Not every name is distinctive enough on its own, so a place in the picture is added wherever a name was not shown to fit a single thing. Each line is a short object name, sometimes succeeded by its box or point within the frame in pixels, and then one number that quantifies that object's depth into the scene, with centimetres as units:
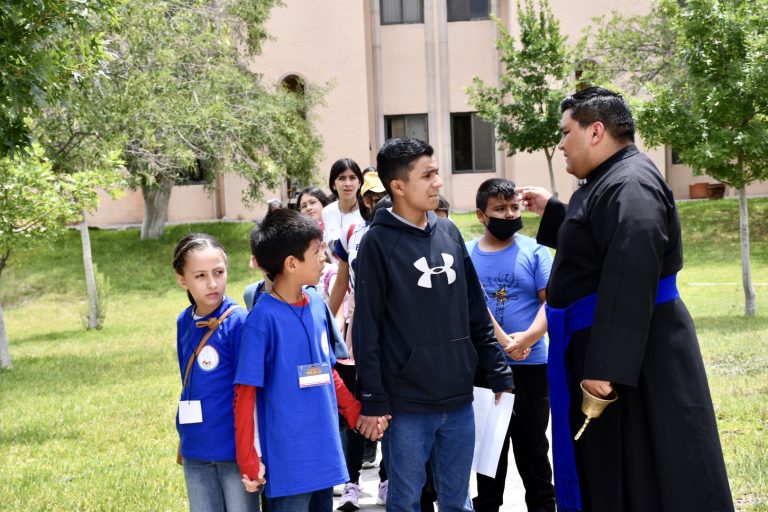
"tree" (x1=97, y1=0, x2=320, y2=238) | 1274
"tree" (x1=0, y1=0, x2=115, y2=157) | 484
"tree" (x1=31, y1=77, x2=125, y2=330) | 1204
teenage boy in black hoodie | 437
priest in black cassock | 374
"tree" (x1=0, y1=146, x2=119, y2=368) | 1076
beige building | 3161
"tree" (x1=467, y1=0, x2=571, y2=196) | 2656
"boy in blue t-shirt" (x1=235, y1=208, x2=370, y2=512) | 416
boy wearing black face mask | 548
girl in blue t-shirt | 427
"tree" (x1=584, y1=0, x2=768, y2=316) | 1450
